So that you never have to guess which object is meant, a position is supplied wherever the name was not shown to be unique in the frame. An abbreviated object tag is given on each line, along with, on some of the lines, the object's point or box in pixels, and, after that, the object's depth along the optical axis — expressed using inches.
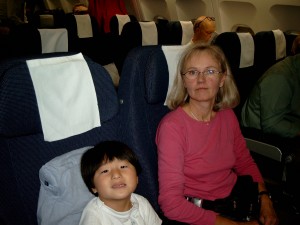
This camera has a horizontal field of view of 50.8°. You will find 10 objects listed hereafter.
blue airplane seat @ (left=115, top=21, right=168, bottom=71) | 157.4
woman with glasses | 56.9
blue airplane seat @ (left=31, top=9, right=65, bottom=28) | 205.2
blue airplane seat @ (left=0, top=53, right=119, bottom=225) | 43.2
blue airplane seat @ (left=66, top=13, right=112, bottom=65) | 165.9
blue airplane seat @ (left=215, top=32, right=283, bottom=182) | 81.8
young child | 49.5
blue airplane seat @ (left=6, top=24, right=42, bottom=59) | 88.9
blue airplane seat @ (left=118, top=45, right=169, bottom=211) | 59.7
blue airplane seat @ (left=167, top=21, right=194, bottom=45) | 192.5
